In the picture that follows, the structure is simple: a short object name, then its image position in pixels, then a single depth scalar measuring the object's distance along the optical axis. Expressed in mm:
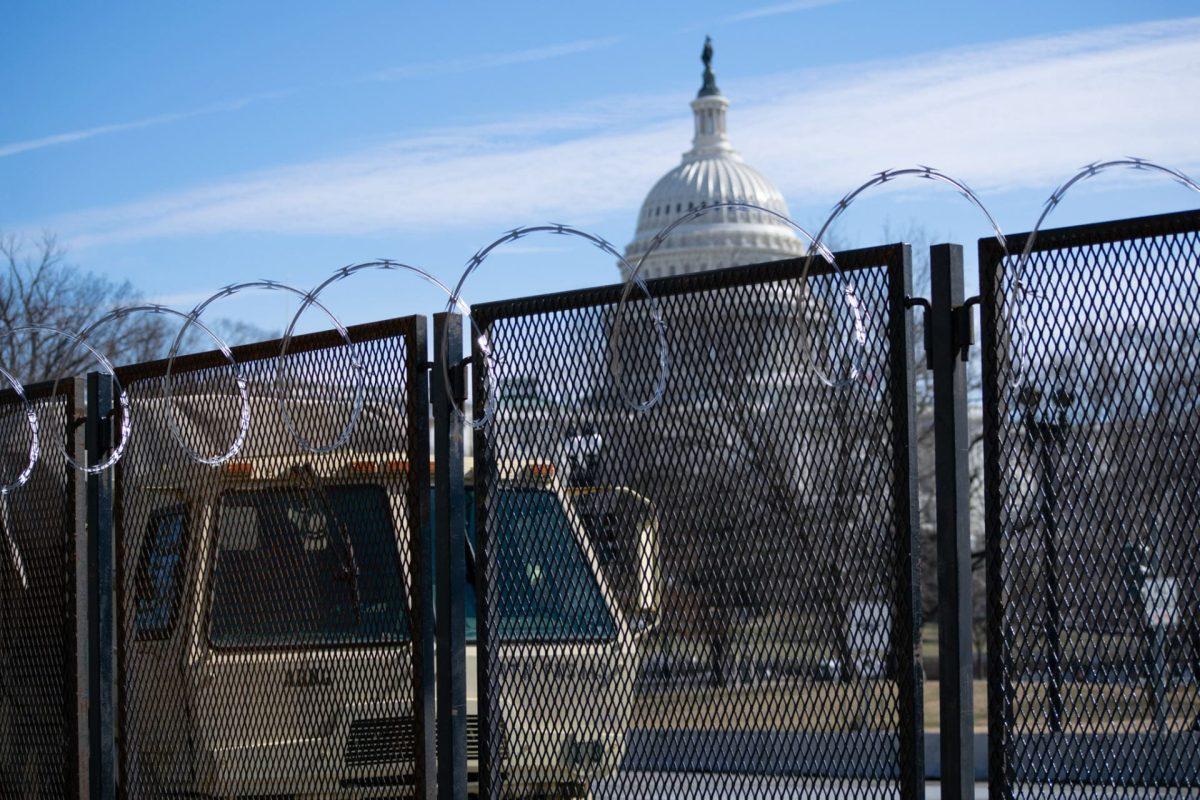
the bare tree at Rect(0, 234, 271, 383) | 39031
